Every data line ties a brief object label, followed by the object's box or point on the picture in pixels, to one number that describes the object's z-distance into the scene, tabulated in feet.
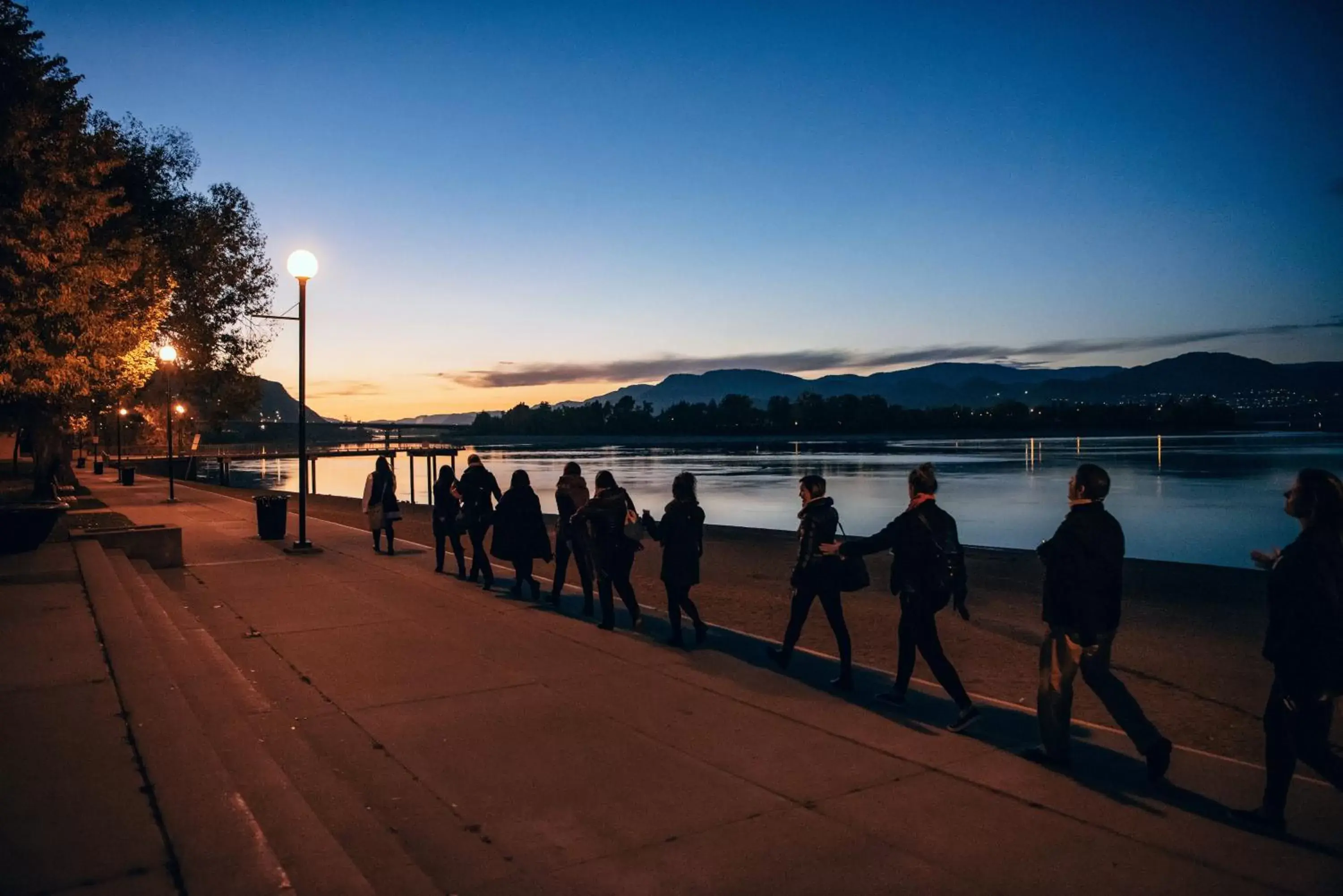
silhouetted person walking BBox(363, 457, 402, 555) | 51.96
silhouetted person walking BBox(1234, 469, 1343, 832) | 14.85
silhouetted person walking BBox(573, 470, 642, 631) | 31.42
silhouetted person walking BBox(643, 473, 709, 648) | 28.89
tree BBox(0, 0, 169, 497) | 47.73
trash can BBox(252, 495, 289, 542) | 56.59
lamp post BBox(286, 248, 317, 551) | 49.73
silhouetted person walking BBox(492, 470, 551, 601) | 37.45
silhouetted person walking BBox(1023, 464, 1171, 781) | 17.67
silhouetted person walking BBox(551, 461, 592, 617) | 34.32
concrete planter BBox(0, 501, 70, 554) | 40.60
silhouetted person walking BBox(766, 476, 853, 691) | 24.41
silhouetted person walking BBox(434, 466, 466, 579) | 41.60
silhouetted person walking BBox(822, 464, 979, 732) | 20.90
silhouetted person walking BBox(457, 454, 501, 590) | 39.09
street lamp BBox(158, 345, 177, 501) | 79.46
